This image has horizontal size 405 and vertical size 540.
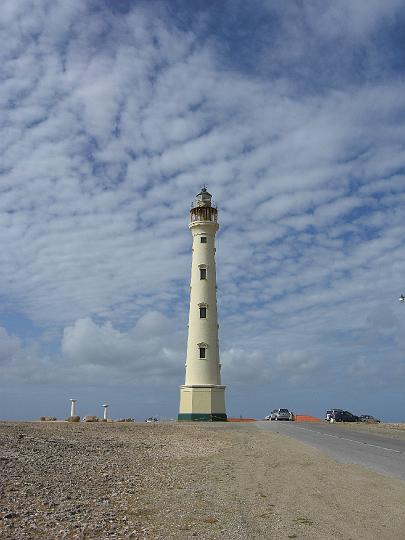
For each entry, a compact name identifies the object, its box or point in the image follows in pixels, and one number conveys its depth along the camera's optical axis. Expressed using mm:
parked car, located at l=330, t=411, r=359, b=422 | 57469
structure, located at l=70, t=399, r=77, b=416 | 41350
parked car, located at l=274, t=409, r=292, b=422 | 57906
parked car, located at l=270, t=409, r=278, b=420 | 58281
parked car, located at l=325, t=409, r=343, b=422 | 58681
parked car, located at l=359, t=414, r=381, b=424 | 59288
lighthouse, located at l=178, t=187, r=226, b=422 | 47750
